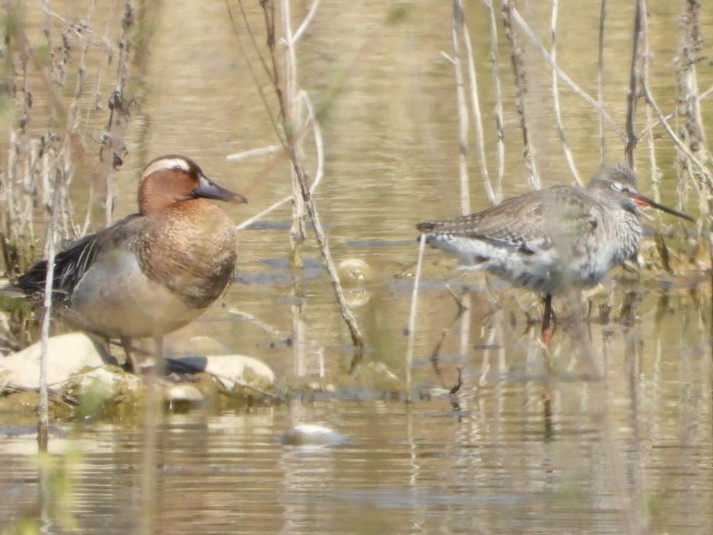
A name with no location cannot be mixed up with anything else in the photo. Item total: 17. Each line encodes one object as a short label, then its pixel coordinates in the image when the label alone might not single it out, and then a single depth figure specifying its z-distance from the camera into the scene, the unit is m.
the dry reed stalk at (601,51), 18.44
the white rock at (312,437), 13.83
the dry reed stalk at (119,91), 13.91
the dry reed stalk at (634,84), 17.84
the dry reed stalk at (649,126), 18.84
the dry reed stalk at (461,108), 18.78
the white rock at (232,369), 15.84
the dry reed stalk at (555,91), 19.11
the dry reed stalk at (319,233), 16.03
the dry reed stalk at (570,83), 16.27
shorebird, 18.73
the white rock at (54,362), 15.41
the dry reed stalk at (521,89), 18.23
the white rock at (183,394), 15.45
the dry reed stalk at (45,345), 11.56
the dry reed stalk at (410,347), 15.25
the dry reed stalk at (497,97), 18.92
